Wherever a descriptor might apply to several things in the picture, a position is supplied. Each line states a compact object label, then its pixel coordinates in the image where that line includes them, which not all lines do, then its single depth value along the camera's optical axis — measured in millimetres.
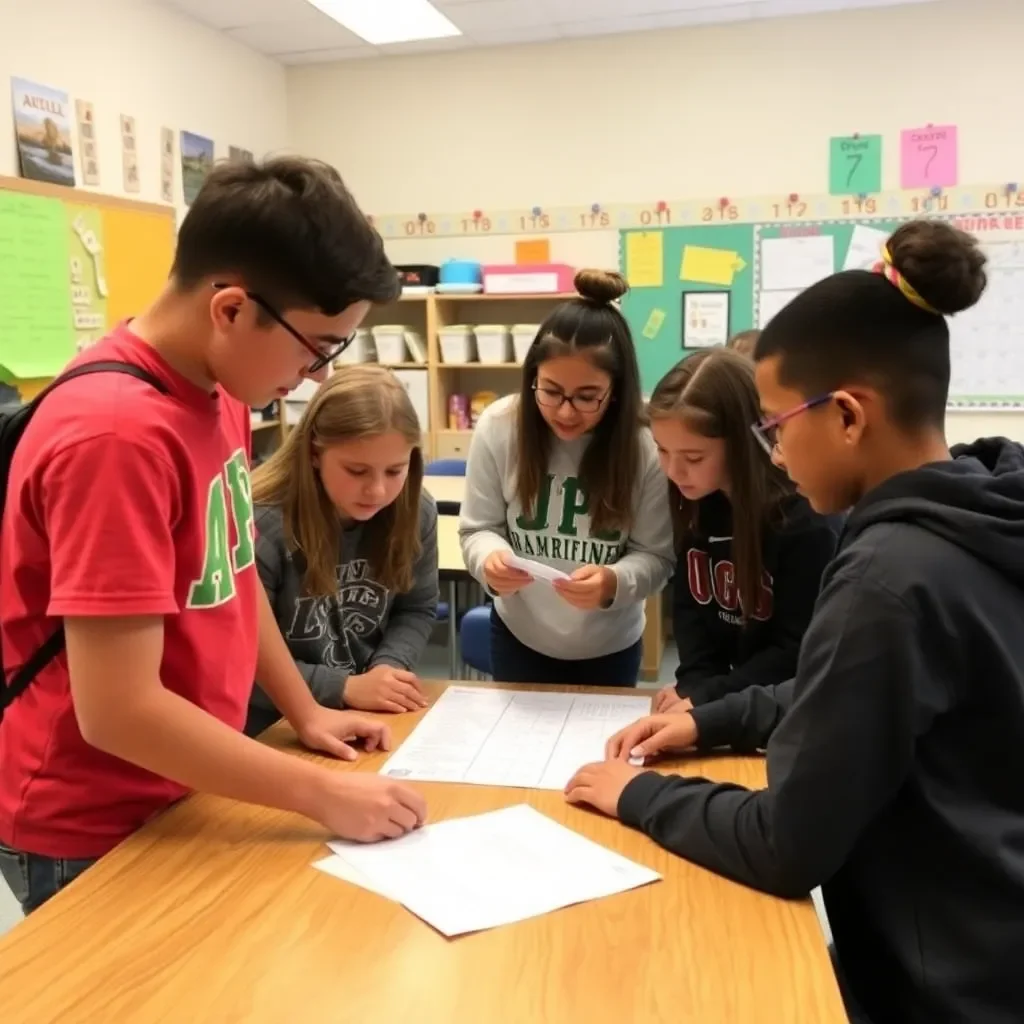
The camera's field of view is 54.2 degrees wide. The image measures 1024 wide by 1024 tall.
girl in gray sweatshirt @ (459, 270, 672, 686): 1782
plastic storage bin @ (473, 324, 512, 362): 4840
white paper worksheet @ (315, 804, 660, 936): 968
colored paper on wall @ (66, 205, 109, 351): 3668
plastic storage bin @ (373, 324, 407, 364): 5004
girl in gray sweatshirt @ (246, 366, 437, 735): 1579
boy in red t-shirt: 937
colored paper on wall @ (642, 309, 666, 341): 4961
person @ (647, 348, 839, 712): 1511
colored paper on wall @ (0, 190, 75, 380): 3348
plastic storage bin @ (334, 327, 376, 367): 5156
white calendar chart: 4527
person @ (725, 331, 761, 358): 2484
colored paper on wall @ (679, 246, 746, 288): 4820
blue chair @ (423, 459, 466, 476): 4359
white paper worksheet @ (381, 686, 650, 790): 1295
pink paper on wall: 4512
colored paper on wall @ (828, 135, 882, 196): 4598
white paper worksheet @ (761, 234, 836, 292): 4727
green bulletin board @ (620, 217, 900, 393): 4762
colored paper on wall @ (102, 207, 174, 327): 3887
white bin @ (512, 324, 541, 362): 4816
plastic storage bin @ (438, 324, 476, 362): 4902
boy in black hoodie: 917
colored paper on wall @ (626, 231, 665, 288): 4902
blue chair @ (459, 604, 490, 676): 2982
